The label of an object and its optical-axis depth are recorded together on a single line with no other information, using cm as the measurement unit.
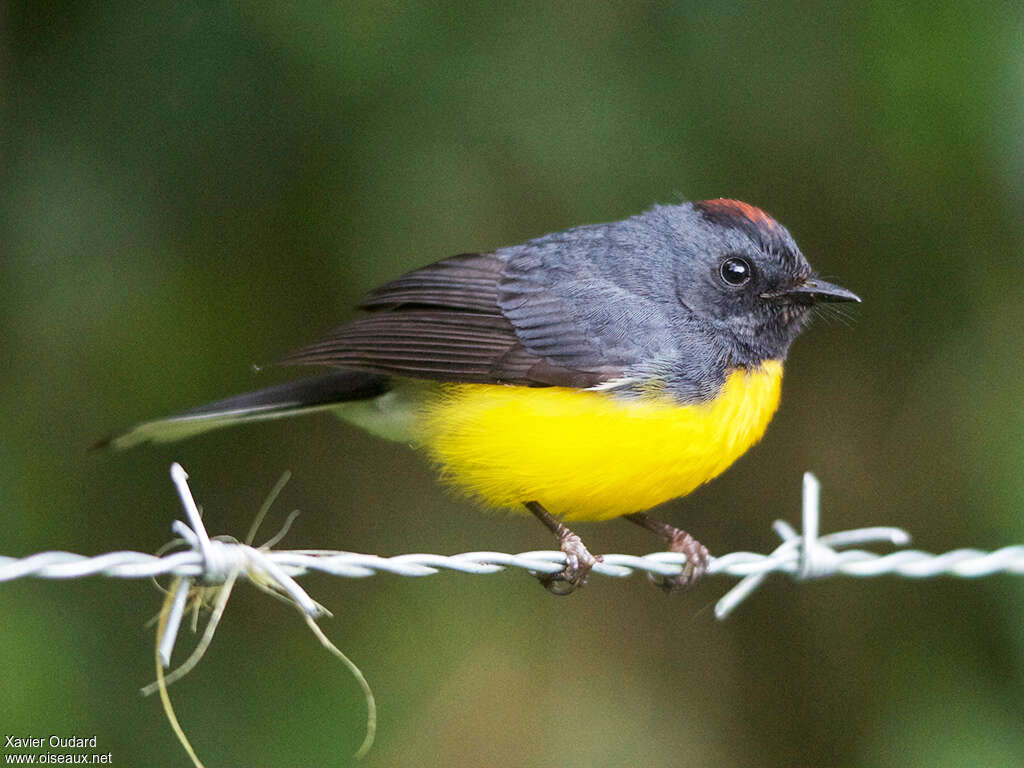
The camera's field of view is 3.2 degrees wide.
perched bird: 293
